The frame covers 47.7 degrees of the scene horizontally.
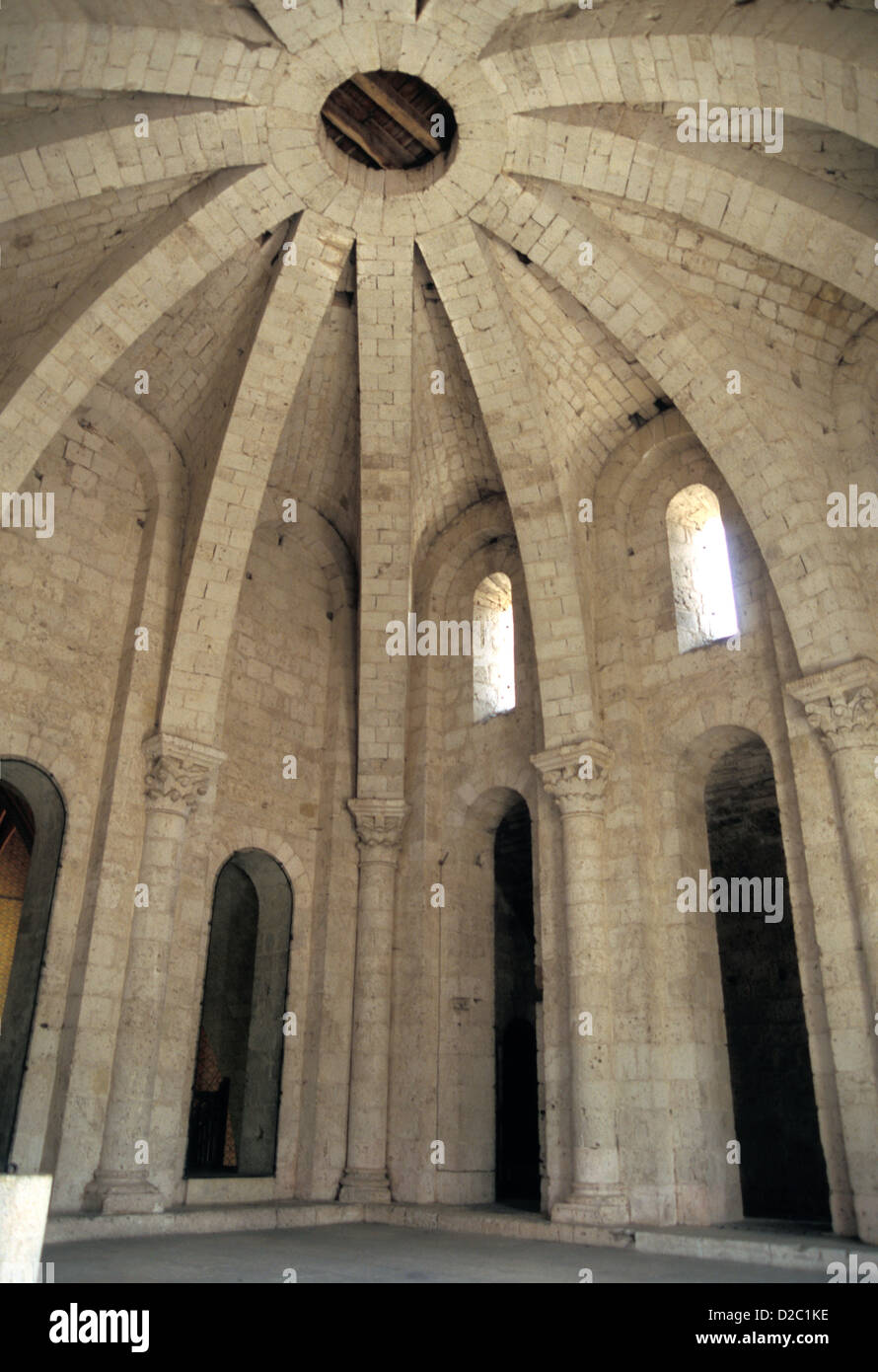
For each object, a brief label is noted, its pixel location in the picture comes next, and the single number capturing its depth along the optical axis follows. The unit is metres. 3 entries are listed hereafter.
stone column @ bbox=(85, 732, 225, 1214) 10.20
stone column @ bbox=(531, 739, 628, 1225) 10.14
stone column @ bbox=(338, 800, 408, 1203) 12.14
